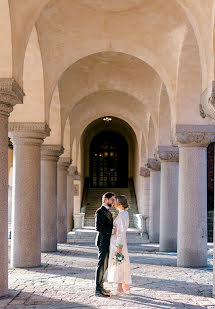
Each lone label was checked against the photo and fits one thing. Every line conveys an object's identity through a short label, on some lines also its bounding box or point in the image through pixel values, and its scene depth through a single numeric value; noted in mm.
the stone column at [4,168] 8672
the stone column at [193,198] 12750
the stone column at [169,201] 17031
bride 8570
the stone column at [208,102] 8578
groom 8617
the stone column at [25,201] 12320
